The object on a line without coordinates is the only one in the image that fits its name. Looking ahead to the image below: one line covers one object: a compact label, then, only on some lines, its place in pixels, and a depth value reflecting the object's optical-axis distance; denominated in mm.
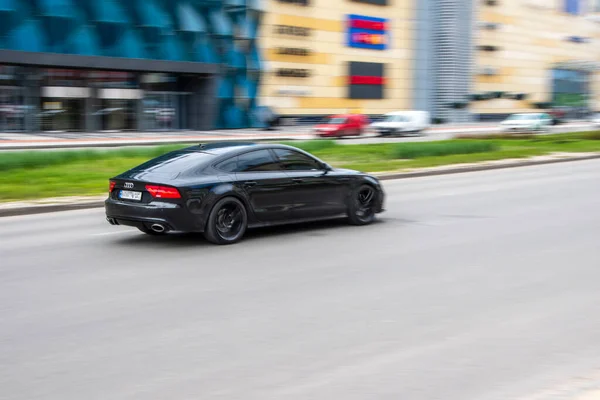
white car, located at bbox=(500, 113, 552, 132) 49094
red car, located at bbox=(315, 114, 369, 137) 42875
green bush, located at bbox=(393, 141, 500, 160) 26359
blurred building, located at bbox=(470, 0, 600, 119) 74375
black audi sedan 9844
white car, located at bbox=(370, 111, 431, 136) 45156
